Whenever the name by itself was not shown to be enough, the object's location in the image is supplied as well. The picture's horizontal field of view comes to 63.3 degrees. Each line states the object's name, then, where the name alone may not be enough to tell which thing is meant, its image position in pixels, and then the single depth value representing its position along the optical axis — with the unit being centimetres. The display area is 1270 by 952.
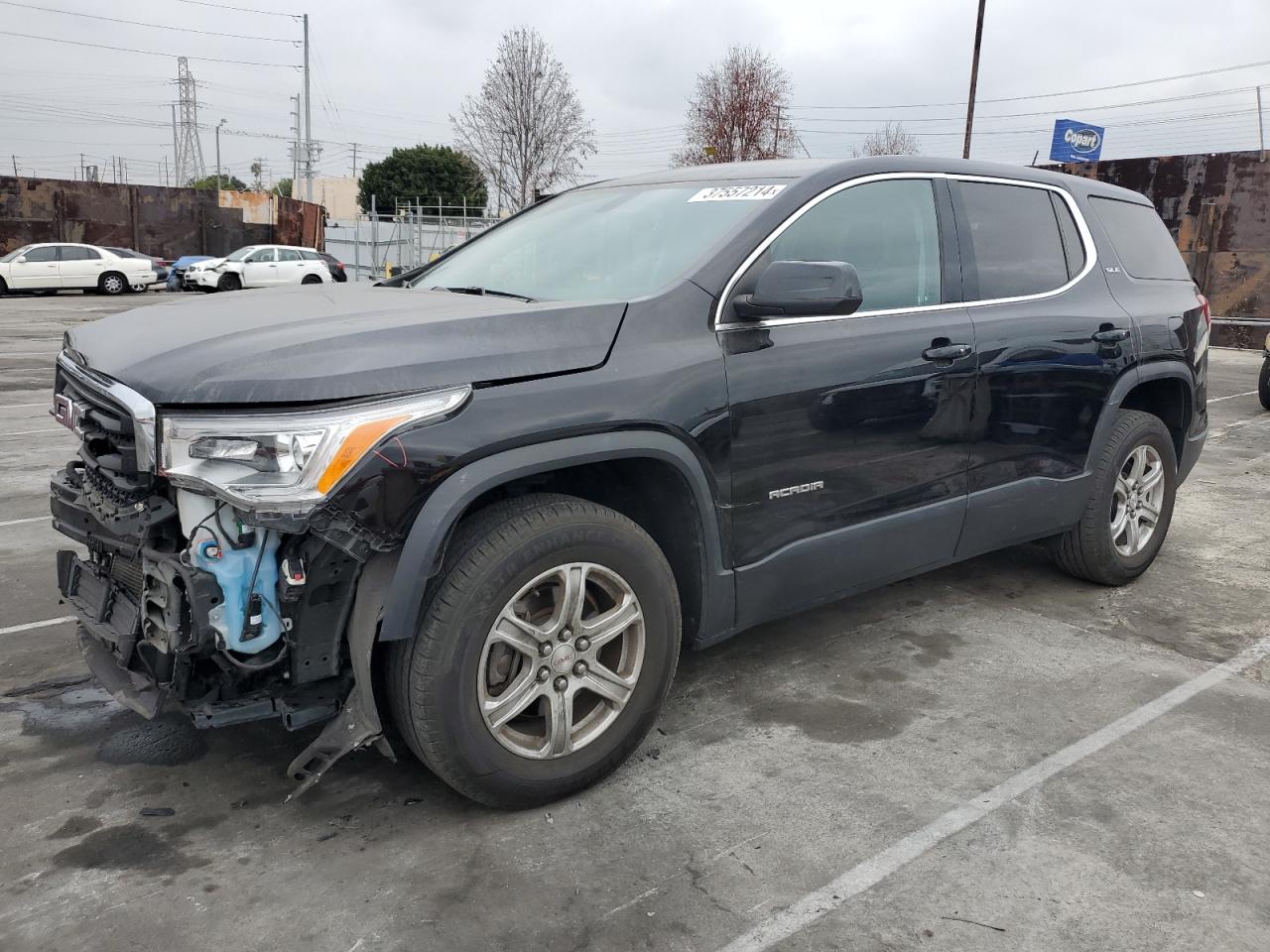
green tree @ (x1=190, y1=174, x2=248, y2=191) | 8081
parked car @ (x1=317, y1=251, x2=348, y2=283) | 2927
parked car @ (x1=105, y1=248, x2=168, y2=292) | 2950
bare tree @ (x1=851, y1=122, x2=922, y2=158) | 3897
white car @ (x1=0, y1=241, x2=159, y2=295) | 2758
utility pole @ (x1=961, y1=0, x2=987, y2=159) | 2591
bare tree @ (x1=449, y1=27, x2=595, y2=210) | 3512
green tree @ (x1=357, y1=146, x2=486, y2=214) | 4822
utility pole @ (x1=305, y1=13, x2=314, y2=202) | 5181
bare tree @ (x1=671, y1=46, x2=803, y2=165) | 3556
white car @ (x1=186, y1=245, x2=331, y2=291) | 2942
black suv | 257
